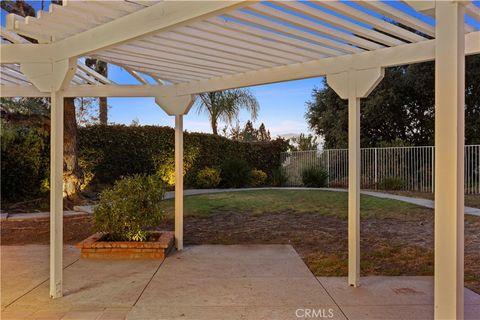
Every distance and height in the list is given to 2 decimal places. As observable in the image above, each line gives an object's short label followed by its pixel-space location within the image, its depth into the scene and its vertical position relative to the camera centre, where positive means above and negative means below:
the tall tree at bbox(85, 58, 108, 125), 16.50 +2.19
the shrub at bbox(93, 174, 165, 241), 5.56 -0.69
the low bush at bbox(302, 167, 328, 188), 15.84 -0.64
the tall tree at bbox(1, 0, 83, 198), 10.09 +0.36
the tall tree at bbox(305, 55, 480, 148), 15.45 +2.19
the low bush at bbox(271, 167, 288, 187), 16.89 -0.72
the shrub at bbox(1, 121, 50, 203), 9.98 +0.00
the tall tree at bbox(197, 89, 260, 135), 19.72 +2.95
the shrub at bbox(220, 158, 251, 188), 15.15 -0.45
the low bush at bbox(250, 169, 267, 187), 16.00 -0.68
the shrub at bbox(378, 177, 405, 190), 14.38 -0.81
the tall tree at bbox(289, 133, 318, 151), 18.19 +0.88
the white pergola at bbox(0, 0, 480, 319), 2.09 +1.08
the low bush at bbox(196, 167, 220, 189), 14.54 -0.61
